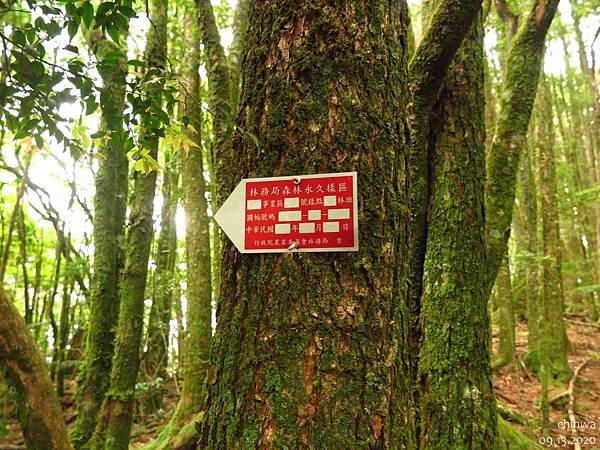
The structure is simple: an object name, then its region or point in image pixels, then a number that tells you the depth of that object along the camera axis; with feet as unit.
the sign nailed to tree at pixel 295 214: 4.46
